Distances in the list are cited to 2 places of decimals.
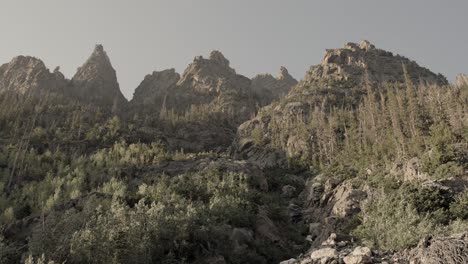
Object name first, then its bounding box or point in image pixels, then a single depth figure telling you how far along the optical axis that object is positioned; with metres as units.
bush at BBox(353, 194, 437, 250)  14.78
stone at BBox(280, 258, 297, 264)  16.15
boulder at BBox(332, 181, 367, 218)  27.93
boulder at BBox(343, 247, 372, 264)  12.34
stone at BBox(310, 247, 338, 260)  14.45
